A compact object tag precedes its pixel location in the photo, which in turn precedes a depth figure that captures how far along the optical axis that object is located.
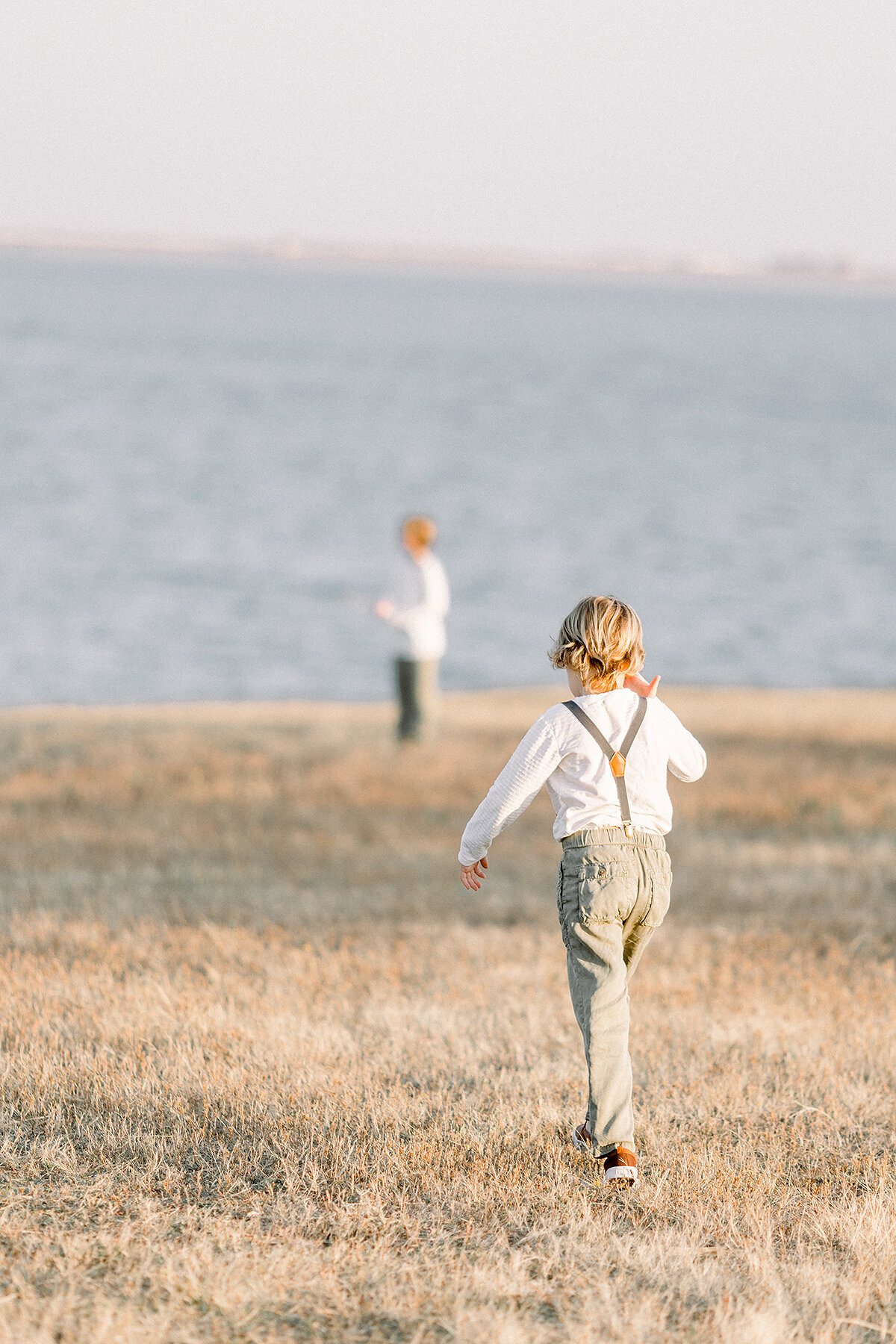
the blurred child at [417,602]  27.11
